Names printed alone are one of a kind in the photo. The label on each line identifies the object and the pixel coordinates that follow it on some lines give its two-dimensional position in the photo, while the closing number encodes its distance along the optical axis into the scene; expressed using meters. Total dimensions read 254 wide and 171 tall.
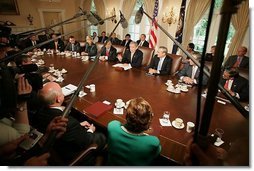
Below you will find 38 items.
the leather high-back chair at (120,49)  4.94
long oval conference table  1.72
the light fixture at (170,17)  6.16
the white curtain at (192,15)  5.70
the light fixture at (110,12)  8.06
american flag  5.33
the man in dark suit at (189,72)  3.23
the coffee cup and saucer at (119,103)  2.18
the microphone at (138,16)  2.05
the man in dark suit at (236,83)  2.62
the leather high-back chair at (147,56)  4.38
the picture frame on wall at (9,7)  7.69
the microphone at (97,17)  1.94
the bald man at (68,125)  1.66
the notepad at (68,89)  2.56
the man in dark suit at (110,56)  4.44
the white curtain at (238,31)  4.85
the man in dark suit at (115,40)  7.33
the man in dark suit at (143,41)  6.36
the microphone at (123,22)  2.09
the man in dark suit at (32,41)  6.49
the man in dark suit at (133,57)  4.20
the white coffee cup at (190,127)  1.79
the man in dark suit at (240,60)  4.10
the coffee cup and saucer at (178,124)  1.85
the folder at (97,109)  2.08
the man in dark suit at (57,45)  6.20
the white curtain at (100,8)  8.72
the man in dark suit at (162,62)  3.75
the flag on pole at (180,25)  5.84
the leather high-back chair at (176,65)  3.84
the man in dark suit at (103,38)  7.71
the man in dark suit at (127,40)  6.76
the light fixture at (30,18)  8.52
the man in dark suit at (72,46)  5.67
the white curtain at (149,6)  6.79
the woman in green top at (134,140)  1.36
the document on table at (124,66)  3.73
